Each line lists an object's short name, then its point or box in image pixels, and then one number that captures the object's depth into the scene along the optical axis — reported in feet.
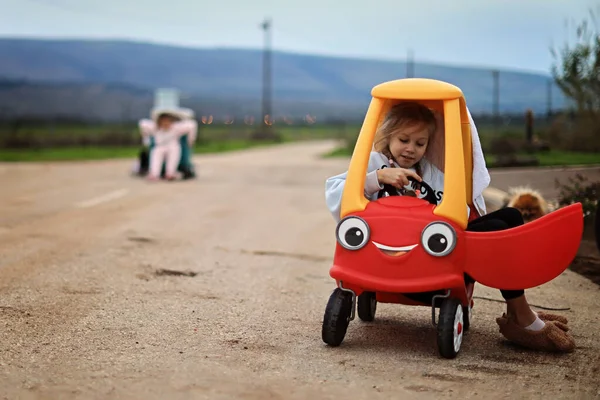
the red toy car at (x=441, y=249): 14.51
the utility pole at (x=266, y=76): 160.44
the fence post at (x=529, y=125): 42.13
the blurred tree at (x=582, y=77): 29.14
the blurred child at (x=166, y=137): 54.88
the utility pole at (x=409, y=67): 100.89
